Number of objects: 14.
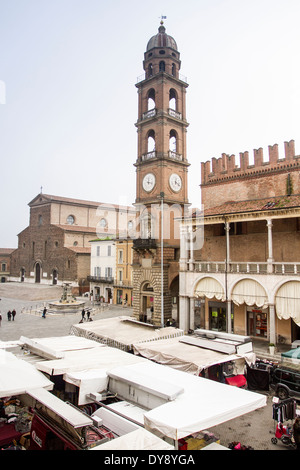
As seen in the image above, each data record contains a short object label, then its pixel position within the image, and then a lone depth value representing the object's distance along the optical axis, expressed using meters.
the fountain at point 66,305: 37.93
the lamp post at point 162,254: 27.58
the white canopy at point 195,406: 7.43
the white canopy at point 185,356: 12.20
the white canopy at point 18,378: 9.25
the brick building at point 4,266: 76.31
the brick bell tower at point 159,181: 30.44
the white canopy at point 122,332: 15.62
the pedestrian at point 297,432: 8.80
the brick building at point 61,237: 56.38
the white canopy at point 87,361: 11.34
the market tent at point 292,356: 13.71
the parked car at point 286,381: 12.79
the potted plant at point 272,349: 18.34
